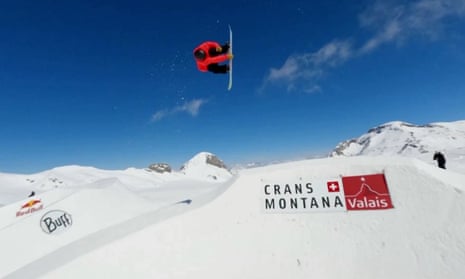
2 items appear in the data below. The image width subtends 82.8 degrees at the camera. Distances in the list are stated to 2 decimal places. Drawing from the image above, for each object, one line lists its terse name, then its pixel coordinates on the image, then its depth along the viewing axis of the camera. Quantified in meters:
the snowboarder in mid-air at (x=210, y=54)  9.93
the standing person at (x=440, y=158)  11.63
